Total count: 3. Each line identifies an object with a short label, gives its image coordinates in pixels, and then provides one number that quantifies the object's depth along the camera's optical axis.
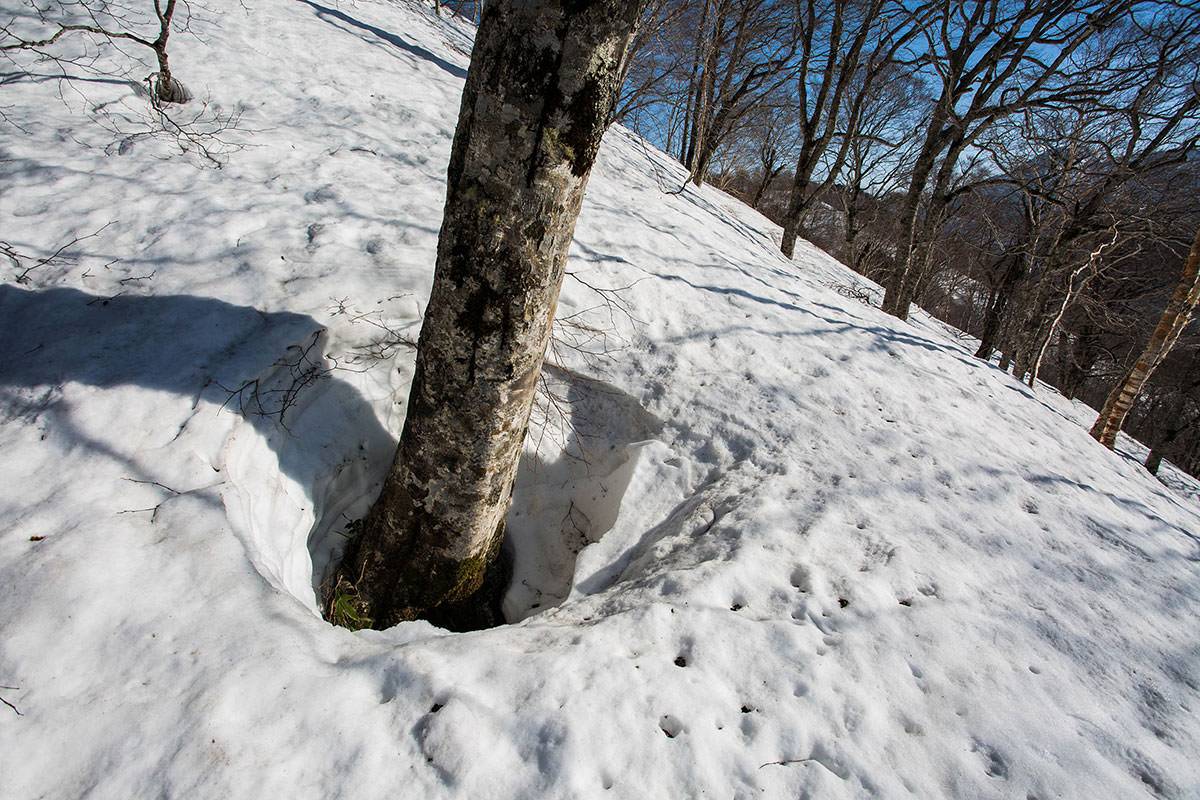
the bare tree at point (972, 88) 6.64
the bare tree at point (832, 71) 8.55
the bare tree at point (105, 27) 4.11
